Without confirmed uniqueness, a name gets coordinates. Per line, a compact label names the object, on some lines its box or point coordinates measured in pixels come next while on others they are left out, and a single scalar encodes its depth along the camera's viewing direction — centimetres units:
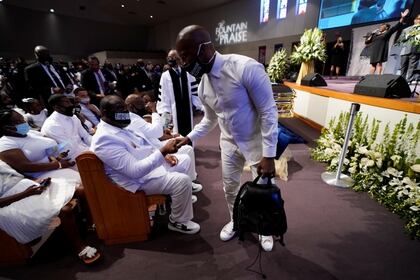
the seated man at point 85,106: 363
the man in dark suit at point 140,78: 673
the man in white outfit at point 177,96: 288
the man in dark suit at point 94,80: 449
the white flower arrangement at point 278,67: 654
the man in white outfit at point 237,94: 138
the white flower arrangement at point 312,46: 498
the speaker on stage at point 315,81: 492
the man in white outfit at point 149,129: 235
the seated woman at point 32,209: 162
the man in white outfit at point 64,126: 230
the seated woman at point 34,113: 303
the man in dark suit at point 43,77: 363
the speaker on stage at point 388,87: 287
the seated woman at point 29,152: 175
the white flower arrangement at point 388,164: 221
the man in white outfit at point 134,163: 168
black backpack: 146
